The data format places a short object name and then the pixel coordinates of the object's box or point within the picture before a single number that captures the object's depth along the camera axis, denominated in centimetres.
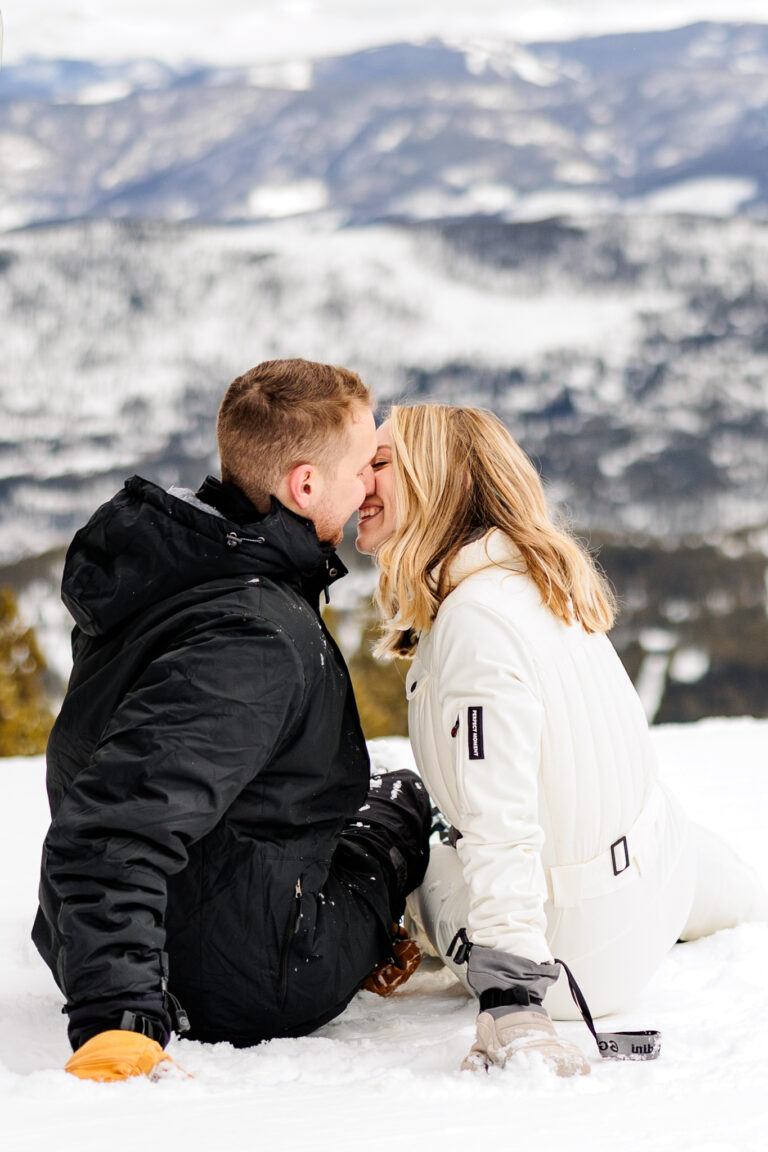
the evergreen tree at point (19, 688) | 2602
